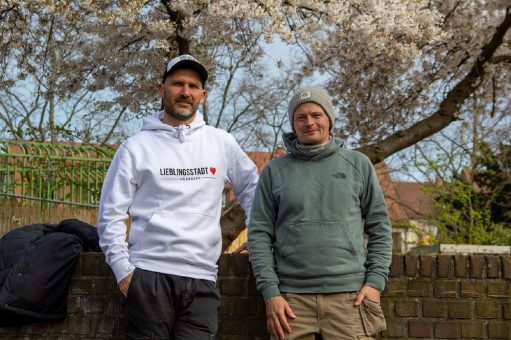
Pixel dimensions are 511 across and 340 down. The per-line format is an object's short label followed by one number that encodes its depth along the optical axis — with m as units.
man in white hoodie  3.56
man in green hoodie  3.53
